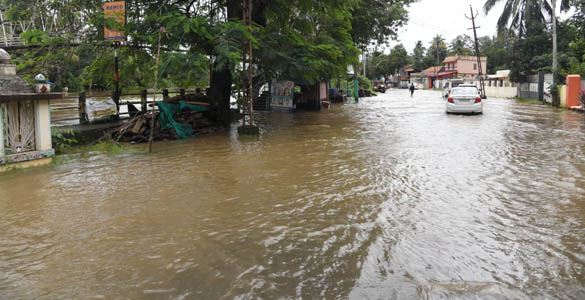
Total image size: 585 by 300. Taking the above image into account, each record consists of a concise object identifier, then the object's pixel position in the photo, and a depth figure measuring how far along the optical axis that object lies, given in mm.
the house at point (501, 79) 42184
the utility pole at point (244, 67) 13835
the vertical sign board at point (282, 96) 25562
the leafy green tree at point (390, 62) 99438
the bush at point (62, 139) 12297
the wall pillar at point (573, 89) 24180
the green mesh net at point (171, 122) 14680
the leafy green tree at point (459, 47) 94125
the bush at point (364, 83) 51500
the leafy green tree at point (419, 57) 101038
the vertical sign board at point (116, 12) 13406
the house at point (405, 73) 101000
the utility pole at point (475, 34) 44041
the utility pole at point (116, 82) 15805
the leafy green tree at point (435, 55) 100375
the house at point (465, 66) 76750
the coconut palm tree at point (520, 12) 36625
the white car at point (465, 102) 21203
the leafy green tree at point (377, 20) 27481
